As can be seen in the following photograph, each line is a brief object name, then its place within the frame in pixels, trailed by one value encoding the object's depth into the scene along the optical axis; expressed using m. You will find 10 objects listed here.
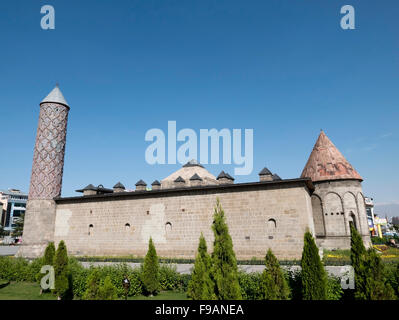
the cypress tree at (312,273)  6.36
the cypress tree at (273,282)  6.11
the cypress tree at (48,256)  10.54
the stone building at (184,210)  15.98
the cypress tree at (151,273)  9.06
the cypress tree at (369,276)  5.71
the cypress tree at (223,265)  5.73
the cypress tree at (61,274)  8.80
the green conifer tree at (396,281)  7.25
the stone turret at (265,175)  17.84
